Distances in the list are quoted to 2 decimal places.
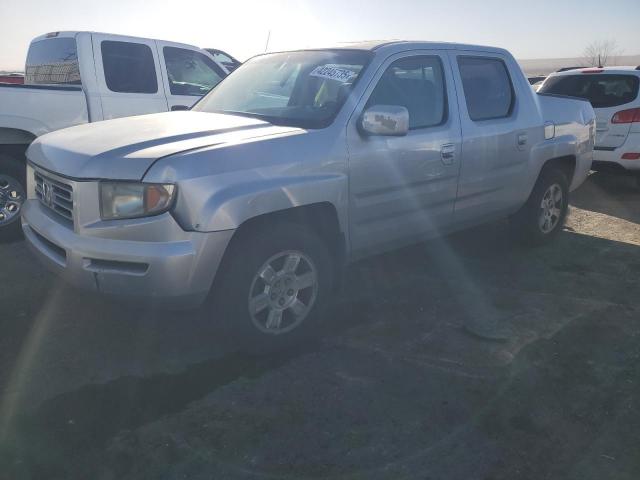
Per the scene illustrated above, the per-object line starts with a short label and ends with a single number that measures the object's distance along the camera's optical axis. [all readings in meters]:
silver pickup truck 2.90
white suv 7.45
